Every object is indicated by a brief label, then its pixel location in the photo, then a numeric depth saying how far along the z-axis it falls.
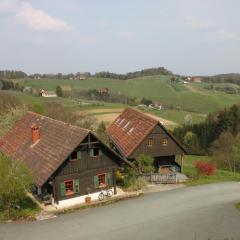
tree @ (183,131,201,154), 63.83
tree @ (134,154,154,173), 30.98
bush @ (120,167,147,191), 28.23
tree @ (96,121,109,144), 40.11
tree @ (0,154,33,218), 22.22
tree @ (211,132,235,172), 48.57
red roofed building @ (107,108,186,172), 32.45
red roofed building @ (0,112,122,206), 24.66
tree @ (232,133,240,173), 40.87
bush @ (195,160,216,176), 33.48
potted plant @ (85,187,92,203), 25.45
